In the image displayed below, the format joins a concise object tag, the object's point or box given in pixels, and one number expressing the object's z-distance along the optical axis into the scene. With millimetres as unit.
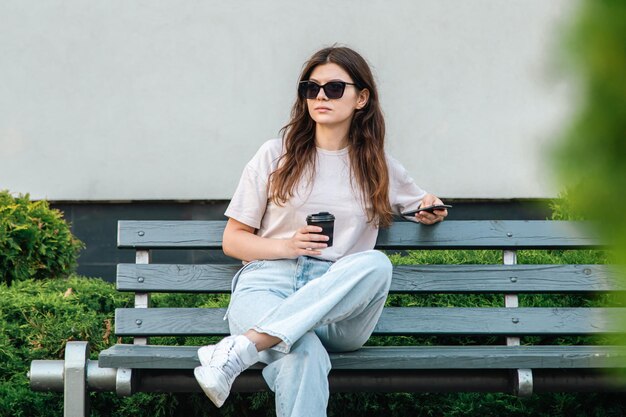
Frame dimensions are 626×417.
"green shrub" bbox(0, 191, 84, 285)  5312
